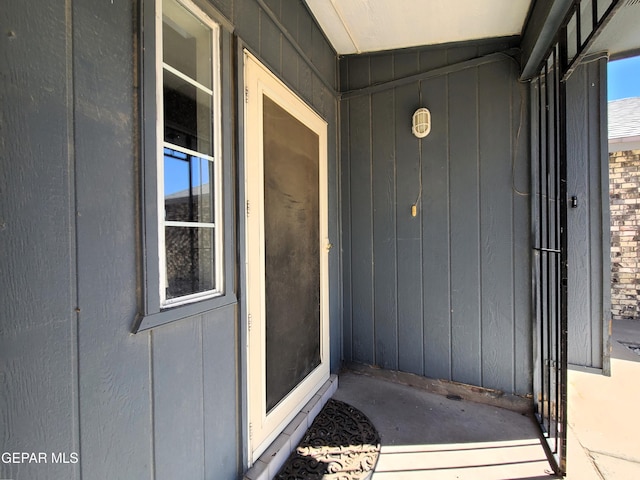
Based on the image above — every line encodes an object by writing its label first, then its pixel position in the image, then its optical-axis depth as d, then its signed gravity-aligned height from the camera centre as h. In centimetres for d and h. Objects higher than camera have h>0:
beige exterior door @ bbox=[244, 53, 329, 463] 153 -10
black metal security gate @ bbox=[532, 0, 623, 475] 153 +8
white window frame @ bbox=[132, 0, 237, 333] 97 +24
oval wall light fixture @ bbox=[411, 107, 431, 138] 235 +92
